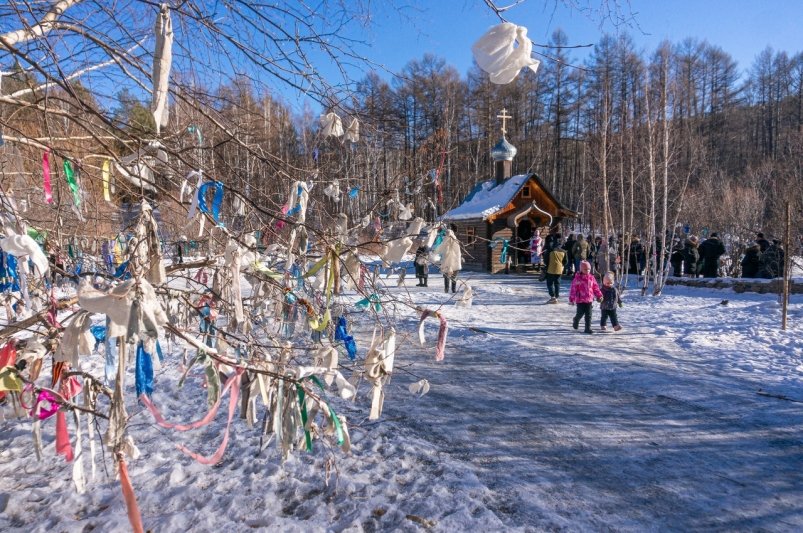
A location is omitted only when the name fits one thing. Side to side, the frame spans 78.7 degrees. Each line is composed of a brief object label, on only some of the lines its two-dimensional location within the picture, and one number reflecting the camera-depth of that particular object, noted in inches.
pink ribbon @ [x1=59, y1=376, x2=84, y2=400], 99.0
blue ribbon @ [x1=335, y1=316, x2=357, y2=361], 124.8
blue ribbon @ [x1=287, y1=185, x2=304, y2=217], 104.8
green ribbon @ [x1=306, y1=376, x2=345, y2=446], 87.7
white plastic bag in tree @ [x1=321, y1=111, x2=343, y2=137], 118.4
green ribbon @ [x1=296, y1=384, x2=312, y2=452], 81.5
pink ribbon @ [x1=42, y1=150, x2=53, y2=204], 97.7
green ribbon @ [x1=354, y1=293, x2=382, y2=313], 99.9
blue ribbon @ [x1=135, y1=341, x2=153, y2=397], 70.7
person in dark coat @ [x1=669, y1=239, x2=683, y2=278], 656.6
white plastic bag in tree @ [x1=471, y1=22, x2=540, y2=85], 76.8
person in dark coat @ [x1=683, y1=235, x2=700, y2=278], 613.6
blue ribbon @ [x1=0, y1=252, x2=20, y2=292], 109.7
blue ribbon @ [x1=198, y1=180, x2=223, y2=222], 82.5
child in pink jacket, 328.8
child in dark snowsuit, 336.2
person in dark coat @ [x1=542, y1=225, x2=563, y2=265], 521.7
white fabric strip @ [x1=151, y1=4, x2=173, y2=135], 64.7
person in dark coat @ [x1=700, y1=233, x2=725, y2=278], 584.4
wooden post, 320.5
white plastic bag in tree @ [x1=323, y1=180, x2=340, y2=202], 130.3
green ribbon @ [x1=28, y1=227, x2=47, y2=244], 100.7
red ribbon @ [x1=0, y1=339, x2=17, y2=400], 84.7
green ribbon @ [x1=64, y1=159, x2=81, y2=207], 89.2
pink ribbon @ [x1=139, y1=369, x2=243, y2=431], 74.4
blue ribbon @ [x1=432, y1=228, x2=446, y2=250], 110.1
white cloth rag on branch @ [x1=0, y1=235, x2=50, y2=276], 64.4
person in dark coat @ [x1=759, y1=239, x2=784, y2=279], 503.9
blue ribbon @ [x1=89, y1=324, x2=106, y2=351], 128.3
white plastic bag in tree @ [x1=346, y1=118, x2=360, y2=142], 122.0
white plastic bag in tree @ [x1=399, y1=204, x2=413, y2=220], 132.8
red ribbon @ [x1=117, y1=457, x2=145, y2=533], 66.9
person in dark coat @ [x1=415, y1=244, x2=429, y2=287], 549.6
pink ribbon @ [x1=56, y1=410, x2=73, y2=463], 100.0
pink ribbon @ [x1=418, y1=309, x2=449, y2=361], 99.4
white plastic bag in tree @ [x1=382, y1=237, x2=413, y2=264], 93.2
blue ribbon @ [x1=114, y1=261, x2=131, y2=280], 89.9
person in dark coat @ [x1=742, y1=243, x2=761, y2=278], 547.8
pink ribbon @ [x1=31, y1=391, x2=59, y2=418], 95.6
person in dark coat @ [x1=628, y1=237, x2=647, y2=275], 662.5
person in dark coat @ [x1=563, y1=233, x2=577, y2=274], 639.8
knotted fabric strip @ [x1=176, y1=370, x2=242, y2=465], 78.2
